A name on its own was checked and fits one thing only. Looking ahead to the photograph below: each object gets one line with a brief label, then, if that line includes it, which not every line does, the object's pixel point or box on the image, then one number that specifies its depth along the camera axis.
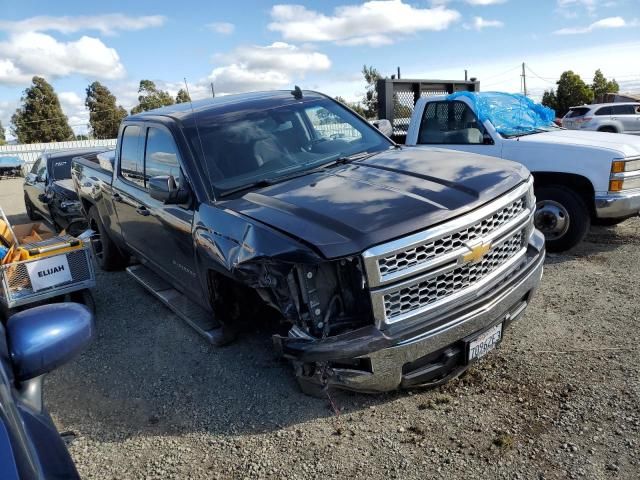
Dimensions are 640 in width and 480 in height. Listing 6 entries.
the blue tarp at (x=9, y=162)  25.41
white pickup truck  5.33
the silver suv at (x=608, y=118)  19.41
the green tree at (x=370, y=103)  14.73
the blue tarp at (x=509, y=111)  6.23
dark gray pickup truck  2.65
